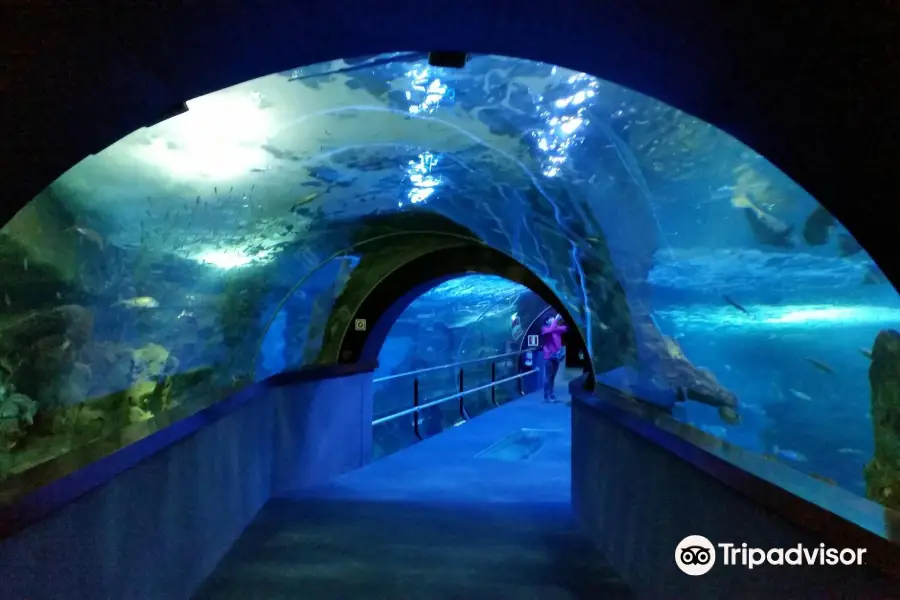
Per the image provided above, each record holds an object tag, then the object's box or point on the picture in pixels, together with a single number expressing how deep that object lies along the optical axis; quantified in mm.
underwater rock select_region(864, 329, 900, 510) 3924
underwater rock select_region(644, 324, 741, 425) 4605
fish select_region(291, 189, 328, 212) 5461
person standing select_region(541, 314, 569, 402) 14172
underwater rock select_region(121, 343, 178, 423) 5250
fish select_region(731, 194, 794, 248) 3428
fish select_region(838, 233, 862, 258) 3309
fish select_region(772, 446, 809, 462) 4965
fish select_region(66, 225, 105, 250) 3834
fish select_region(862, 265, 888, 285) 3328
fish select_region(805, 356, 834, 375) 4430
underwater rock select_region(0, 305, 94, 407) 3715
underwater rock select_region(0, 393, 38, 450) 3770
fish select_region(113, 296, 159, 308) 4723
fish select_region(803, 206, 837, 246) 3163
